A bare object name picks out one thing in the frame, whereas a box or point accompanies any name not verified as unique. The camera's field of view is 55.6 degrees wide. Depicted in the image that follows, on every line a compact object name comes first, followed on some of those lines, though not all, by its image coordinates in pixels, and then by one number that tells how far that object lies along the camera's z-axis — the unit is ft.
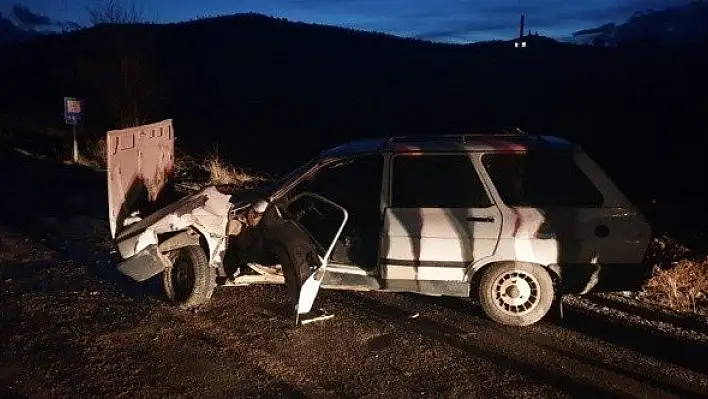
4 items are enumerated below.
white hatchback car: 17.63
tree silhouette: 83.71
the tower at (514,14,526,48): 168.50
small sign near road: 56.75
